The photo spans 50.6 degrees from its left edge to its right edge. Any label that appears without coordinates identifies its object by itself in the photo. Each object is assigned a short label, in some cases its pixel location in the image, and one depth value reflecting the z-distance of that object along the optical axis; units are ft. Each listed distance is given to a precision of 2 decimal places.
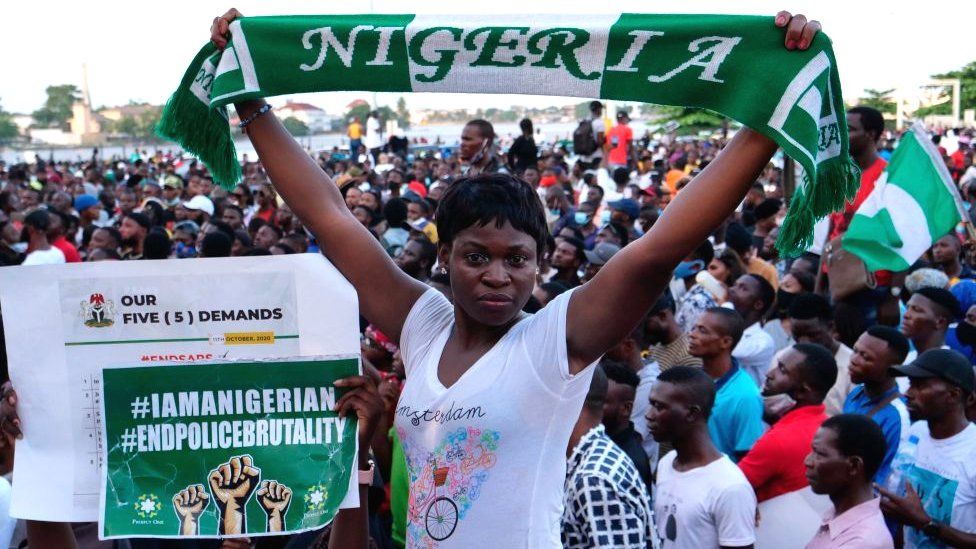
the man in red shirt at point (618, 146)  54.08
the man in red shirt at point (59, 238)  28.66
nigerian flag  20.02
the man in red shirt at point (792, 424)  13.65
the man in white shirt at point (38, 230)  28.02
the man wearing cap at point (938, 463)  12.56
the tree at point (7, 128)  141.59
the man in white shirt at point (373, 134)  77.20
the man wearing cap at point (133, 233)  30.35
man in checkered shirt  9.96
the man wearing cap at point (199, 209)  36.88
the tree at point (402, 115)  155.29
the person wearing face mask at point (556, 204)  37.14
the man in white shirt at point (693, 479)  11.89
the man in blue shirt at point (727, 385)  15.43
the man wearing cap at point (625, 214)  30.99
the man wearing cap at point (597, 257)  22.77
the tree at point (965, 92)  142.10
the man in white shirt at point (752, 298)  21.30
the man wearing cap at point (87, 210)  40.50
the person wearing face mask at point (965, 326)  18.30
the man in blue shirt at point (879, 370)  15.26
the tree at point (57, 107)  158.61
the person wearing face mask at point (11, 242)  28.55
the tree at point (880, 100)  141.72
